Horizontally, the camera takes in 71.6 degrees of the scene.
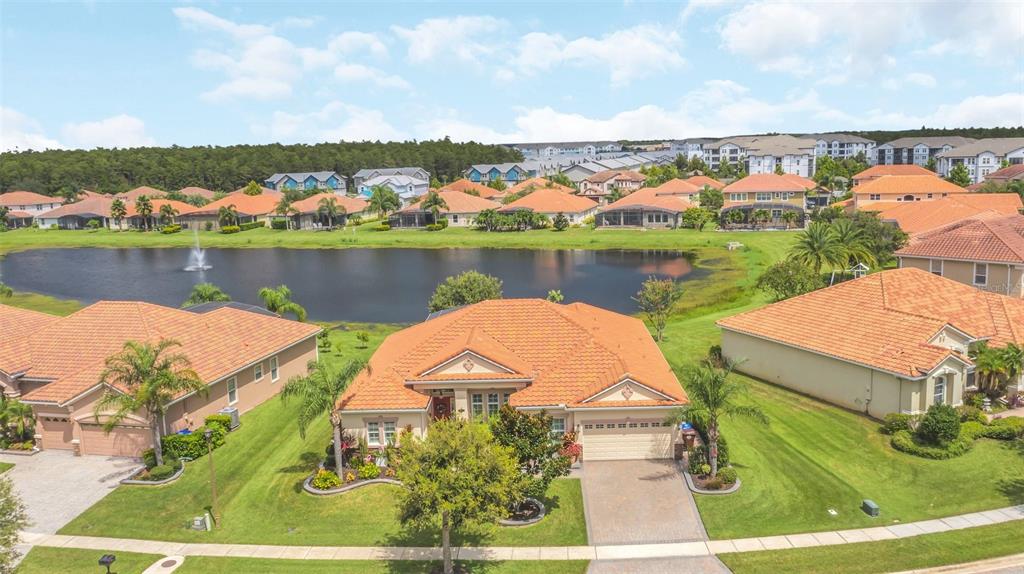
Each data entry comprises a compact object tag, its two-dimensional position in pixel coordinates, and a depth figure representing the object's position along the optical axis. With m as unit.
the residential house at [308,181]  184.38
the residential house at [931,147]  194.86
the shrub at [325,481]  28.06
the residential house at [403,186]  164.75
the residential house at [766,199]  111.81
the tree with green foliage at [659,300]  49.69
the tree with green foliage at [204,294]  50.91
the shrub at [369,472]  28.85
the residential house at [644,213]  116.62
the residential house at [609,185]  154.25
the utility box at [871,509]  24.75
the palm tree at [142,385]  29.44
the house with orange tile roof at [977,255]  49.16
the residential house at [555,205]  124.31
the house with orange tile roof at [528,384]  29.67
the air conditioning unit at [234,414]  34.81
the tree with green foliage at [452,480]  20.14
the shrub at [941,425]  29.22
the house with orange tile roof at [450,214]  129.88
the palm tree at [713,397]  27.05
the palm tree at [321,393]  27.67
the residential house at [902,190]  103.06
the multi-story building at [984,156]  154.62
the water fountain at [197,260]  96.44
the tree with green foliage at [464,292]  48.94
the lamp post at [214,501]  25.89
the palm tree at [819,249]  56.38
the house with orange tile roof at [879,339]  32.16
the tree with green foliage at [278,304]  50.31
